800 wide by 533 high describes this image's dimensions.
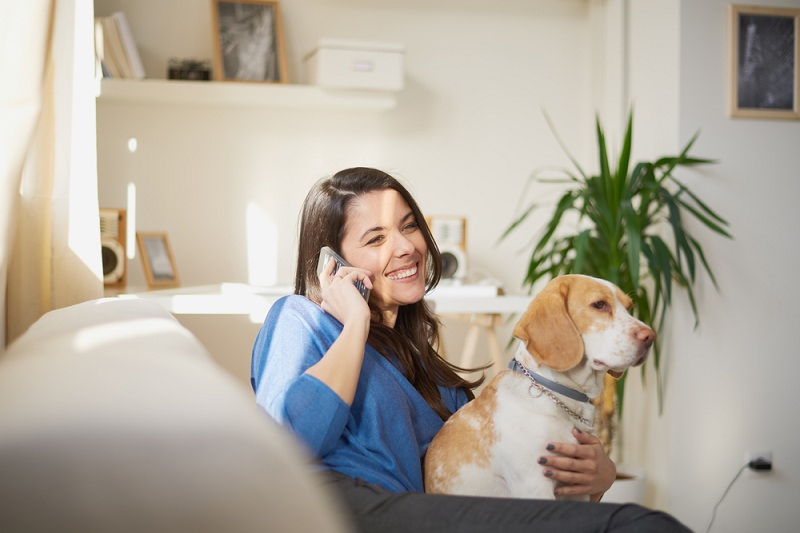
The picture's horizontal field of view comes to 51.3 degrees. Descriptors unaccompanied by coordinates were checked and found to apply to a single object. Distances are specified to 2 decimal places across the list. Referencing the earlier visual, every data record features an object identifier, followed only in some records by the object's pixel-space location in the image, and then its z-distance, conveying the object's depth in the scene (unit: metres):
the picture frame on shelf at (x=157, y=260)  3.55
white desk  3.01
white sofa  0.61
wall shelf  3.51
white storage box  3.59
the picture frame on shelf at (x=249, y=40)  3.67
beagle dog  1.42
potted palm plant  3.19
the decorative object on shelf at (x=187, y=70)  3.67
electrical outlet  3.46
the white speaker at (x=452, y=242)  3.67
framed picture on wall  3.44
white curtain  1.69
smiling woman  1.12
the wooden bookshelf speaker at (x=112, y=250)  3.37
